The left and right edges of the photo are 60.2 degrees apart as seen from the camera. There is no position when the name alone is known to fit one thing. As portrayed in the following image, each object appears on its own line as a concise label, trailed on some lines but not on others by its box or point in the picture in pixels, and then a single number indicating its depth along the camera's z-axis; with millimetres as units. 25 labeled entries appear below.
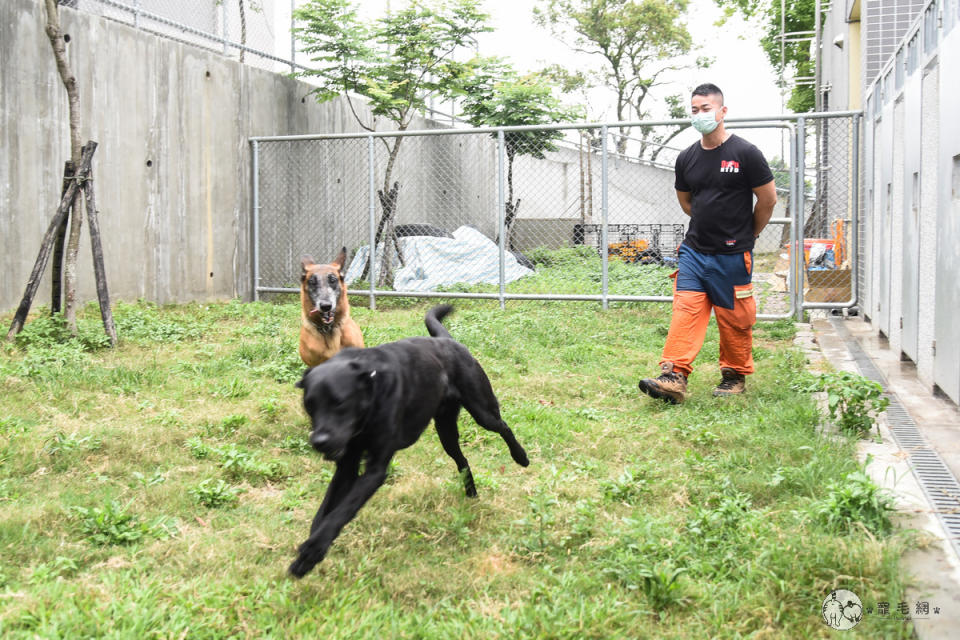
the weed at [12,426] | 4021
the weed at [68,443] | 3814
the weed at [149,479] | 3520
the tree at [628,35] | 30891
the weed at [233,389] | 5066
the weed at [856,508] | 2730
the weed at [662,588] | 2406
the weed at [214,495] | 3355
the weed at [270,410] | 4562
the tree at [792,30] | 31984
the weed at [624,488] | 3326
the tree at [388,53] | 10805
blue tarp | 11633
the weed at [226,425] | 4336
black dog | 2473
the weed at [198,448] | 3941
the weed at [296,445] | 4145
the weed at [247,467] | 3699
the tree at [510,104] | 13938
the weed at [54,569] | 2551
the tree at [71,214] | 6398
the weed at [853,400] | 3930
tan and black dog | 4727
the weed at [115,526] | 2922
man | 5047
